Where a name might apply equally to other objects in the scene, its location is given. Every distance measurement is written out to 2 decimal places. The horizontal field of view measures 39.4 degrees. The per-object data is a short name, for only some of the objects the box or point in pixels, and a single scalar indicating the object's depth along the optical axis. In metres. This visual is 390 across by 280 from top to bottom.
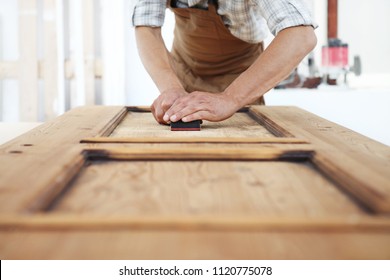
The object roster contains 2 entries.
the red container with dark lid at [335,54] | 3.43
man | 1.48
